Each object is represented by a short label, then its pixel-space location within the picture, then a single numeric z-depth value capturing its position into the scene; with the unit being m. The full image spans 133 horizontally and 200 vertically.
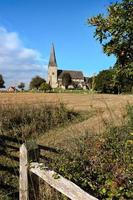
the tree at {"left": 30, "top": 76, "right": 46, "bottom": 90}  61.32
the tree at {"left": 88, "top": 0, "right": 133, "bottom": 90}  3.76
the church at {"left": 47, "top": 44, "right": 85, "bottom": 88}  94.42
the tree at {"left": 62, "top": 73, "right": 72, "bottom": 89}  74.32
